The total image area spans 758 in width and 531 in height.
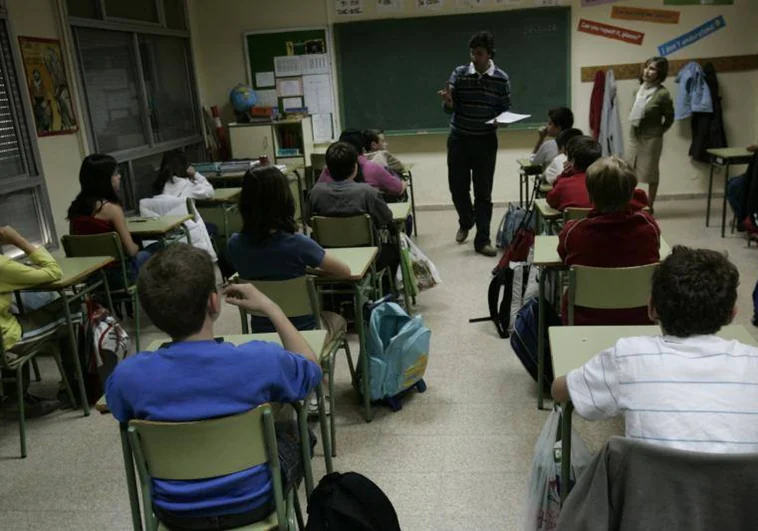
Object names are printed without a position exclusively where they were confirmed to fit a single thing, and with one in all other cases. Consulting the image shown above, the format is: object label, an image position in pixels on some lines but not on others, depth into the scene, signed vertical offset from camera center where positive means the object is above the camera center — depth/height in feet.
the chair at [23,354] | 9.41 -3.51
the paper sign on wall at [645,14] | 22.44 +1.14
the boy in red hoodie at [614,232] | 8.50 -2.16
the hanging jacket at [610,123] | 22.94 -2.24
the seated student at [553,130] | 17.40 -1.83
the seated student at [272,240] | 8.40 -1.96
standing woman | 20.70 -2.09
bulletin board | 24.09 +0.18
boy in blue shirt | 4.83 -2.06
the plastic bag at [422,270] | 14.24 -4.09
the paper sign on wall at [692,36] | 22.26 +0.34
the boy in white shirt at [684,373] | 4.29 -2.05
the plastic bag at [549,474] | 5.99 -3.52
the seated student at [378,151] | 17.49 -2.04
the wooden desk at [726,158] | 18.02 -2.89
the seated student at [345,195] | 12.17 -2.10
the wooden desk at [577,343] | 5.92 -2.60
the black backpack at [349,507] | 5.65 -3.48
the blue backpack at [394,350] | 9.92 -3.93
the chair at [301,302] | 8.48 -2.72
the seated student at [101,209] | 12.47 -2.09
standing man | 17.88 -1.57
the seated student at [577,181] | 12.27 -2.19
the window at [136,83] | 17.47 +0.13
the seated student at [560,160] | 15.70 -2.26
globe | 23.68 -0.62
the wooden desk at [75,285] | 10.02 -2.71
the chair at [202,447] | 4.81 -2.52
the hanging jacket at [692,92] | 22.09 -1.40
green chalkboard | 22.94 +0.10
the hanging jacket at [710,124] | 22.30 -2.47
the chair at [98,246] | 12.12 -2.67
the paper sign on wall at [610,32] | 22.72 +0.68
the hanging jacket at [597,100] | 23.00 -1.50
